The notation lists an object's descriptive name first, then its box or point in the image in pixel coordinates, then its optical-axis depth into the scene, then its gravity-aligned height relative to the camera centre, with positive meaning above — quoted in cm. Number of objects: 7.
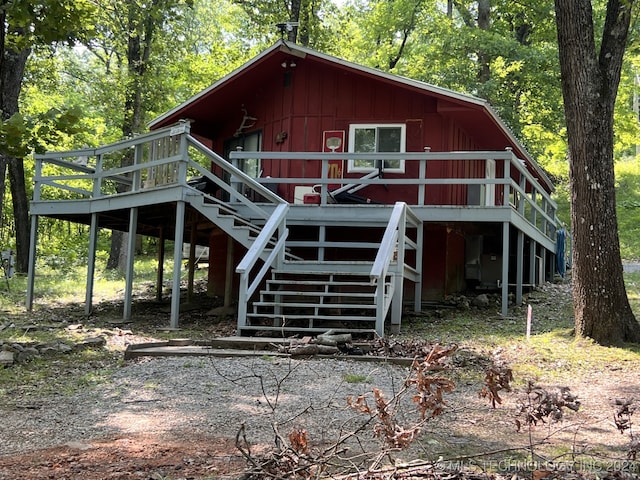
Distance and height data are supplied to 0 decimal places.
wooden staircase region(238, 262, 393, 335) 852 -37
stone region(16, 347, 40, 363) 738 -106
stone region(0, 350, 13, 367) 715 -108
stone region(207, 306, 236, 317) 1155 -70
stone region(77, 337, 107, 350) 820 -99
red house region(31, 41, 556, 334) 1015 +177
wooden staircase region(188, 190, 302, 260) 1006 +88
